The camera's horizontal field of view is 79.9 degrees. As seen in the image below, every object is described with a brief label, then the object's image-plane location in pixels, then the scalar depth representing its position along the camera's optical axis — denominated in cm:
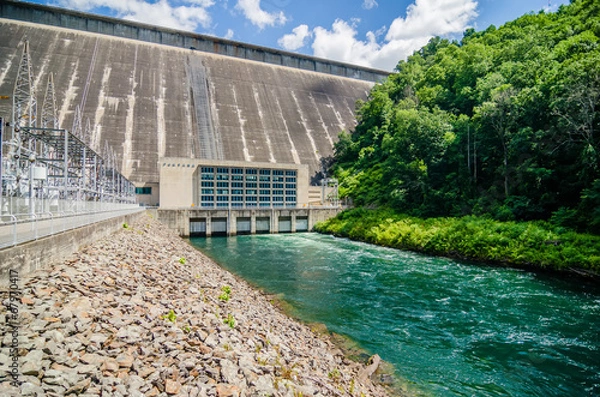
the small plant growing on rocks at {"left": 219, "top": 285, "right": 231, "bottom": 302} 1138
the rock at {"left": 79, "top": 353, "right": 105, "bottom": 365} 526
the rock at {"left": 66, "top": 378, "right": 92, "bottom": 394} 466
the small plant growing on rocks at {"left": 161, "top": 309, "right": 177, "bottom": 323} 766
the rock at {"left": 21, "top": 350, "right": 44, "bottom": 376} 470
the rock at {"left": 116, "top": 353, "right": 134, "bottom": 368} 540
